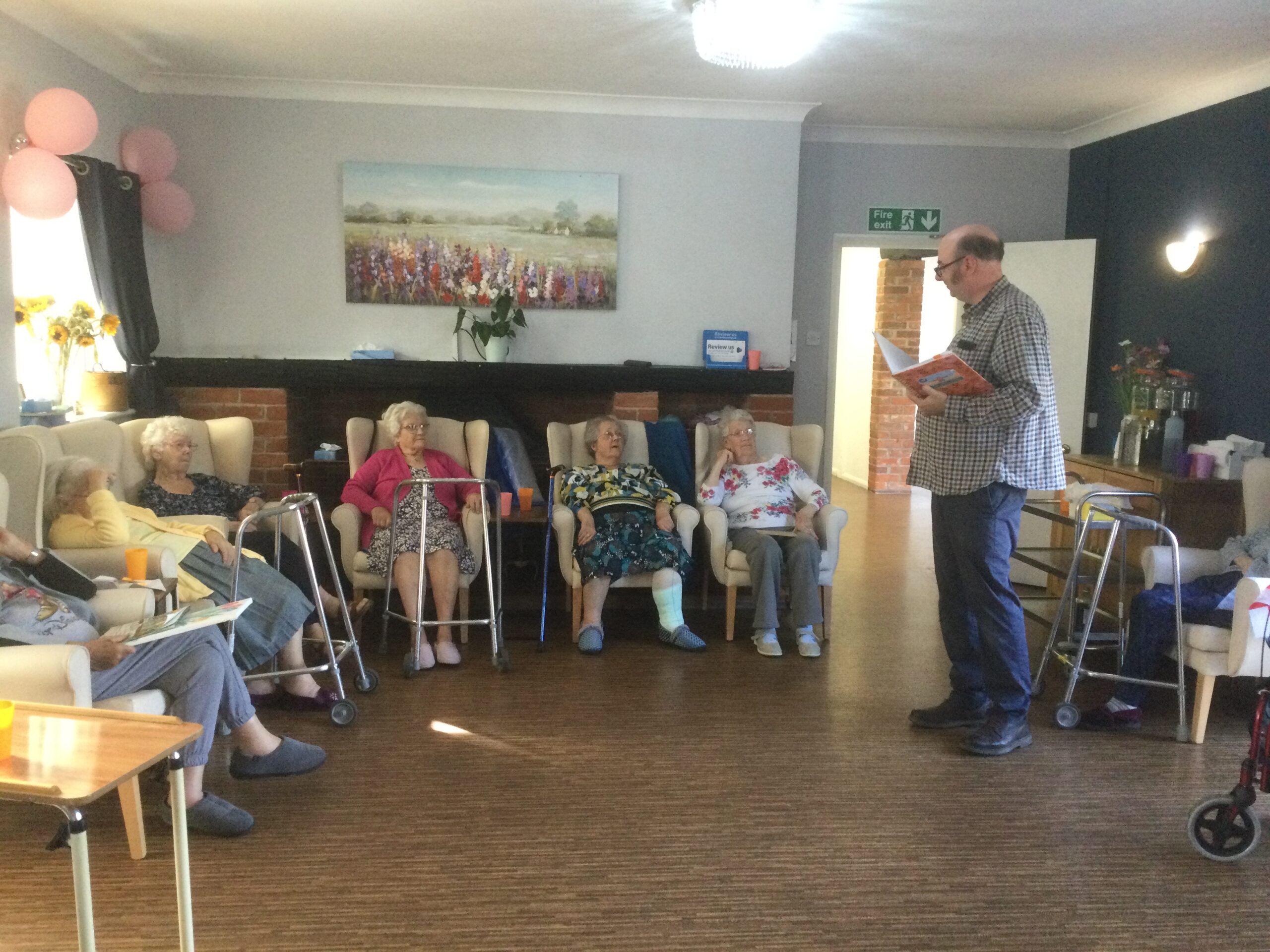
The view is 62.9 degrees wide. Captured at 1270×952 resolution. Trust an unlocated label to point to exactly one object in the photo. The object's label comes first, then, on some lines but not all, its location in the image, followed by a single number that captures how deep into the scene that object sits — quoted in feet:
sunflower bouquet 14.29
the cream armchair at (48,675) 7.66
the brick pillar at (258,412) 17.56
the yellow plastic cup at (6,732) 5.60
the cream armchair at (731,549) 14.88
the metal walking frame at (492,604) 13.23
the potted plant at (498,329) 18.48
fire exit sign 21.24
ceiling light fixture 12.57
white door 19.95
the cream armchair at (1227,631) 10.62
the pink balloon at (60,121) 13.16
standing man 10.34
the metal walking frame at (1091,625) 11.36
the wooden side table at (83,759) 5.16
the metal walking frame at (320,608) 10.96
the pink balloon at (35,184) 13.03
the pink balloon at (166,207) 16.89
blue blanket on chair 17.04
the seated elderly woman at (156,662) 8.45
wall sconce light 17.10
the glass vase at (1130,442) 16.58
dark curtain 15.15
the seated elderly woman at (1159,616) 11.66
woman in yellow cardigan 10.92
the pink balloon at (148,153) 16.47
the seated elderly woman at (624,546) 14.56
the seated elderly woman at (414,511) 13.94
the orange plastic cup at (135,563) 10.29
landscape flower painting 18.66
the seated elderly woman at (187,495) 13.25
